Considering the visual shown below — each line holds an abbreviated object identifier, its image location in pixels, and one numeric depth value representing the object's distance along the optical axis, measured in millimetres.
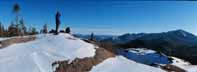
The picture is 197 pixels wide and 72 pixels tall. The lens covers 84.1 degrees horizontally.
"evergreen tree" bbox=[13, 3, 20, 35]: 37814
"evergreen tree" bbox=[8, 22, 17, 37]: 41557
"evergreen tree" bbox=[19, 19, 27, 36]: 39909
